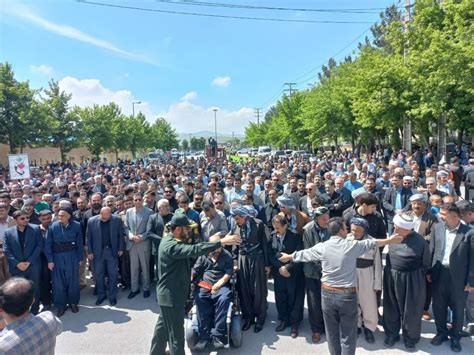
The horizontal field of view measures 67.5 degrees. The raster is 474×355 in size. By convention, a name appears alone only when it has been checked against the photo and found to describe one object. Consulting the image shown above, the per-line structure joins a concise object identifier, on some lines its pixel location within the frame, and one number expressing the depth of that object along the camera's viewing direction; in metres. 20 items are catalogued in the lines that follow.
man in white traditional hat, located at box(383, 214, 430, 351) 4.46
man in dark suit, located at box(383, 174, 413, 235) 7.43
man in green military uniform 4.00
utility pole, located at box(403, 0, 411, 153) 19.77
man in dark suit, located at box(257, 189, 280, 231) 7.31
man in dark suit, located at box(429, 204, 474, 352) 4.49
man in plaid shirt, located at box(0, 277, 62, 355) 2.38
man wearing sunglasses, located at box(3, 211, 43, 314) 5.70
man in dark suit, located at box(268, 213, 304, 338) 5.20
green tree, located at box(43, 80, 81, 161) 29.64
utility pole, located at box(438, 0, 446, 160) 19.28
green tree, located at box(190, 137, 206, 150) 134.25
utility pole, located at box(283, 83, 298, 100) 53.86
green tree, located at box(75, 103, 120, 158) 33.56
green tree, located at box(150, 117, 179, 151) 60.89
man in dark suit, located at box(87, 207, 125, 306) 6.43
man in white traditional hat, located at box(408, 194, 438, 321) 5.12
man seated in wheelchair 4.70
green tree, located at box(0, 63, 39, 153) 24.67
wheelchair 4.69
